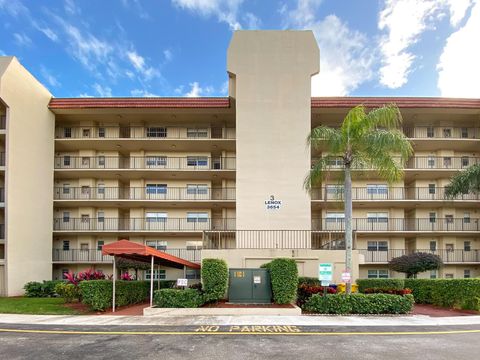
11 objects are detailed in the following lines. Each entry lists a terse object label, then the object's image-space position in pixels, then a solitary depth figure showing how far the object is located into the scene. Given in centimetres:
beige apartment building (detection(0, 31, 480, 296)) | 2395
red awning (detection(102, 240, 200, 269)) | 1474
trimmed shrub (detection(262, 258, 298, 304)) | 1602
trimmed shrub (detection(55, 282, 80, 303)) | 1761
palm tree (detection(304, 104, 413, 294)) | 1577
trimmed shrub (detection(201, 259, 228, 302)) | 1598
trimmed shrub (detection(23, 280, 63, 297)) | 2248
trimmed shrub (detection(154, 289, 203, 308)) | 1534
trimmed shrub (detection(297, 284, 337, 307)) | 1633
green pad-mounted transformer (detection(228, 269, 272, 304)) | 1698
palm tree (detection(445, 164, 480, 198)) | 2283
